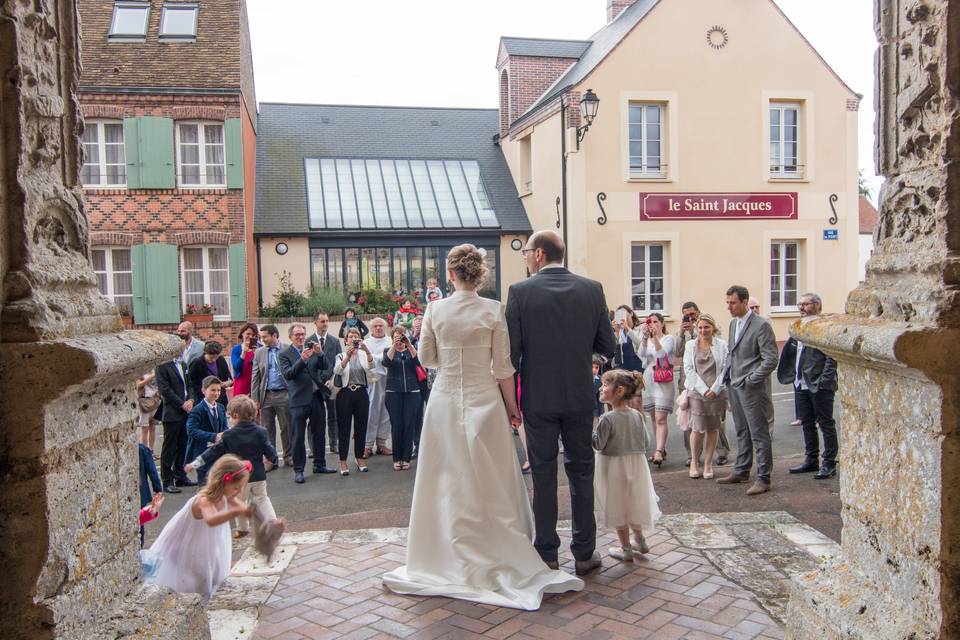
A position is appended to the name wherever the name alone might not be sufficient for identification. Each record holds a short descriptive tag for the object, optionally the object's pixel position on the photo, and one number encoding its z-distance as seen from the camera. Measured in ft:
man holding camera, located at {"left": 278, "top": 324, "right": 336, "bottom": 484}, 29.09
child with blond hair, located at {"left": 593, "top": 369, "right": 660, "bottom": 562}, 16.56
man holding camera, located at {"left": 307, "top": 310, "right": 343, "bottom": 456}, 30.53
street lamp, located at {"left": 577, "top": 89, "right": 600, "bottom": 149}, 53.78
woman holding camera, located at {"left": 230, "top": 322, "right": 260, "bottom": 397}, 31.76
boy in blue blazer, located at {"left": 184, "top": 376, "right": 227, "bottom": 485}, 25.30
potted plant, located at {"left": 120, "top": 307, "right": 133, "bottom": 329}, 60.83
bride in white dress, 14.97
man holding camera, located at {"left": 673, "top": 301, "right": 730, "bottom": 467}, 29.09
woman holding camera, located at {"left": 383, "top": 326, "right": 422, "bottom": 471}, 29.43
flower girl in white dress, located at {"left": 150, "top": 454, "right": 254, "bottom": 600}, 14.11
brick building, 60.39
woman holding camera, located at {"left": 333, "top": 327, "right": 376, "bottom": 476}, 29.76
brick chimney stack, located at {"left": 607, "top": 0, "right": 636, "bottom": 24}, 75.87
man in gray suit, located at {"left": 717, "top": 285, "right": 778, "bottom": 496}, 23.79
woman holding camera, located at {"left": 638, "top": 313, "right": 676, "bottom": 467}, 29.04
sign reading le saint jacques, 64.54
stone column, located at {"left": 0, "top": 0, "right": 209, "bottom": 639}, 7.54
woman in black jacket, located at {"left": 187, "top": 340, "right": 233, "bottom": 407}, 30.30
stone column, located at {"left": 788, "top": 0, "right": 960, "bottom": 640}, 8.11
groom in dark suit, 15.93
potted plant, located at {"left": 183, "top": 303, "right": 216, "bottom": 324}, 61.82
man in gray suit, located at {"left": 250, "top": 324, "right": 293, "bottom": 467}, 30.58
